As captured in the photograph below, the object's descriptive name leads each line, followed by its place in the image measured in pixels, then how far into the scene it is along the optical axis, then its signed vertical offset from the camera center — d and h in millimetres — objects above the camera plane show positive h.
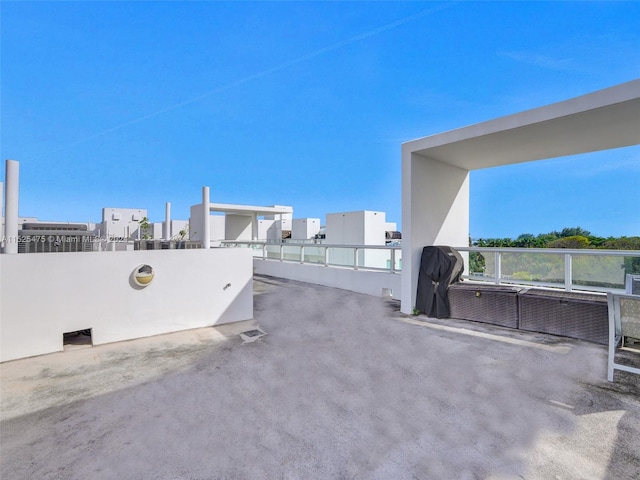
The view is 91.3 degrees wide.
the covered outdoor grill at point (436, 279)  5555 -611
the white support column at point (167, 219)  8484 +647
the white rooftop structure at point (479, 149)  3988 +1682
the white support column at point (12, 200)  3979 +552
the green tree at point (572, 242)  11336 +156
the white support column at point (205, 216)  6727 +591
